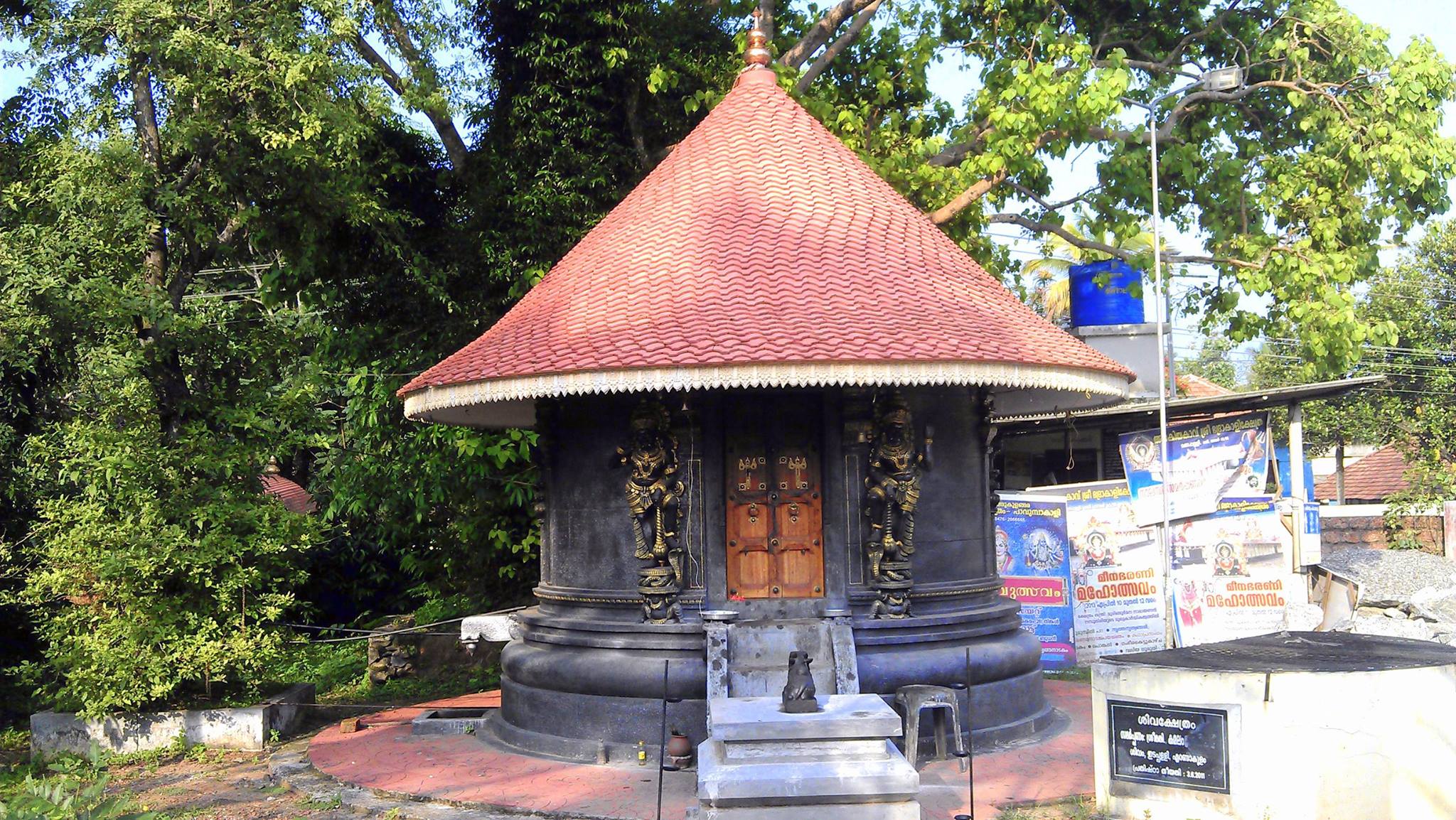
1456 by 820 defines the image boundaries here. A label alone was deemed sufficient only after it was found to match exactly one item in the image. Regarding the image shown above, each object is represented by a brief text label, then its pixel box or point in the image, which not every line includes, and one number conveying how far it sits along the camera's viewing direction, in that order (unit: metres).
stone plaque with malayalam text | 8.18
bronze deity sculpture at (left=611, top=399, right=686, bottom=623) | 11.34
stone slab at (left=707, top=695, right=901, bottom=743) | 8.31
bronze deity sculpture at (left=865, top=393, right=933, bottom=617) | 11.30
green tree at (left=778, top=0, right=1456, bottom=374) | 18.38
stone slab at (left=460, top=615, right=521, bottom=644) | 13.31
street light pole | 15.34
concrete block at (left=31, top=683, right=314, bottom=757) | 12.04
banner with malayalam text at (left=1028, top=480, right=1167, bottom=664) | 17.02
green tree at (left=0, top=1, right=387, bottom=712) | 12.13
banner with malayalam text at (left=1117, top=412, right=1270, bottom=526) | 16.83
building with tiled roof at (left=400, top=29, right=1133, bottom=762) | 10.81
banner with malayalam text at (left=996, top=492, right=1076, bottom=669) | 16.86
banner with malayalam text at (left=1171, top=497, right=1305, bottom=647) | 16.66
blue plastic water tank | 22.17
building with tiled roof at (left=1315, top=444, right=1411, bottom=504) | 35.19
